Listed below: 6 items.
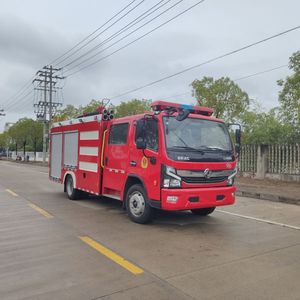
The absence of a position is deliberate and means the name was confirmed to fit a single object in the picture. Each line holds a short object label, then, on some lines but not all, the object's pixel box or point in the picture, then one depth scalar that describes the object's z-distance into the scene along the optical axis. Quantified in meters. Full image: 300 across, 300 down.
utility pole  37.93
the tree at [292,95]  16.69
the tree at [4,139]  66.26
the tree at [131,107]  37.46
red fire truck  6.05
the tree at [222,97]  27.34
